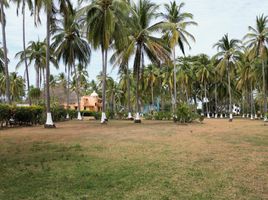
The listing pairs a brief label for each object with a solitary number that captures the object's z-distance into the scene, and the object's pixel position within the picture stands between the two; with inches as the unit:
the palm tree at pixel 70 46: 945.1
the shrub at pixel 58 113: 876.3
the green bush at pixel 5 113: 564.0
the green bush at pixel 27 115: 619.3
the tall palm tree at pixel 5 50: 670.4
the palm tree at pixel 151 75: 1451.4
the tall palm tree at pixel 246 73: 1260.2
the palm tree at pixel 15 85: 1694.2
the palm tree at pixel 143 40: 756.7
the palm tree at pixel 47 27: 560.0
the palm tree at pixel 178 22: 869.0
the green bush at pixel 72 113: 1080.8
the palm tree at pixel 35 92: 1161.1
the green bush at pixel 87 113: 1431.4
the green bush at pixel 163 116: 1004.1
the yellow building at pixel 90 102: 1877.7
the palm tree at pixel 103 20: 653.7
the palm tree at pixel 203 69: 1507.5
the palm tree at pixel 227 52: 1157.7
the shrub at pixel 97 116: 1126.5
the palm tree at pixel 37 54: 1037.7
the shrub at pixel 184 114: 768.6
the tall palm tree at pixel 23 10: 679.0
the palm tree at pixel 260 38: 1052.5
